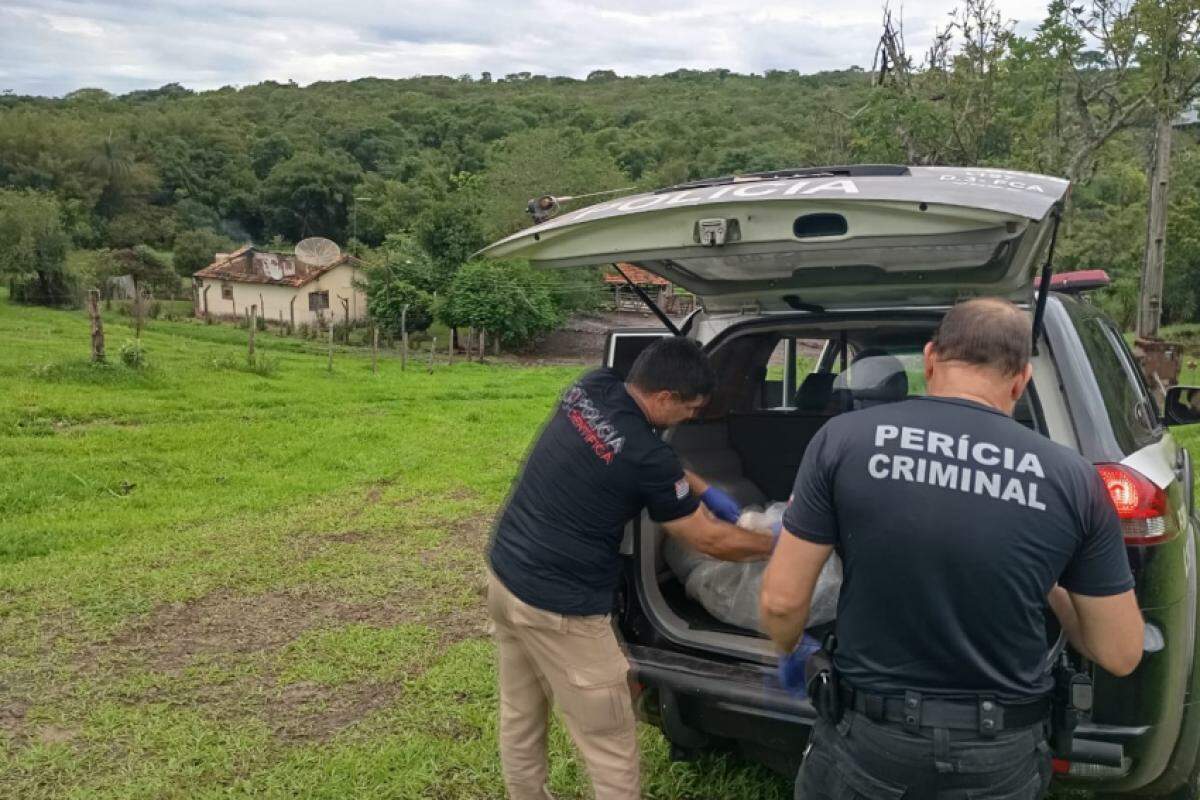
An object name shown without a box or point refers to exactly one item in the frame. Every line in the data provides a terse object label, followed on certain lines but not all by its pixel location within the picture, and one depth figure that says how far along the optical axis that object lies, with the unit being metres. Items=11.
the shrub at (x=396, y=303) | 30.42
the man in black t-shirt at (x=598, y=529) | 2.70
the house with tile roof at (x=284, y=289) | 38.44
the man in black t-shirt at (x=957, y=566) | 1.85
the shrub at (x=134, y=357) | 14.09
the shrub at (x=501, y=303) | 28.20
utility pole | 12.49
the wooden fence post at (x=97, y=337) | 13.72
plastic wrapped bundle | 3.04
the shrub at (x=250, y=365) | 16.25
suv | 2.39
